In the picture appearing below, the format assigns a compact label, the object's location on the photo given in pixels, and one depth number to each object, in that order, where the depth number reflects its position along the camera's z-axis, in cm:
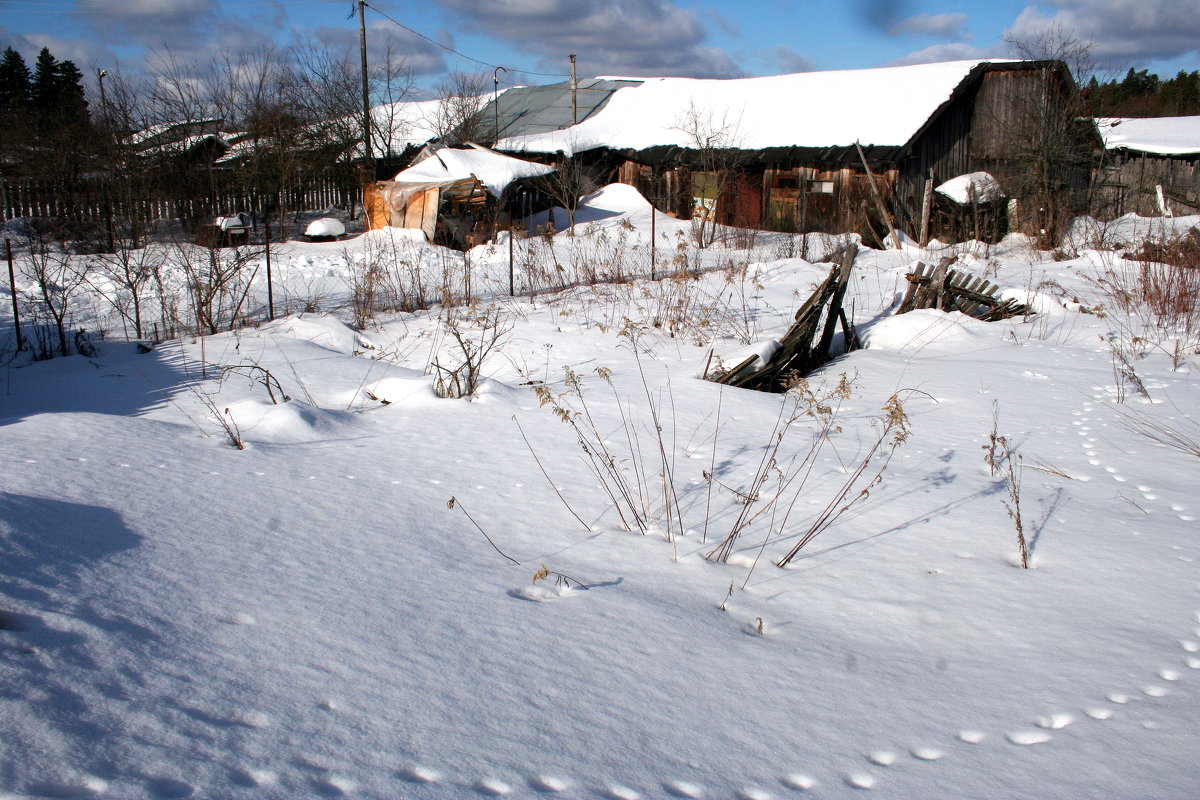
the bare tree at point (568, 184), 2022
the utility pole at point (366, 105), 2352
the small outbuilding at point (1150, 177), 2130
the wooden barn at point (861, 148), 1870
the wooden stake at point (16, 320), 757
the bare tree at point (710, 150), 2116
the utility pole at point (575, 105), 2731
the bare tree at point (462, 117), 2670
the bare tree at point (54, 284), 781
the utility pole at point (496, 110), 2740
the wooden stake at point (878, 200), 1878
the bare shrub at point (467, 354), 521
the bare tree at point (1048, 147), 1748
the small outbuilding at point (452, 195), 1783
